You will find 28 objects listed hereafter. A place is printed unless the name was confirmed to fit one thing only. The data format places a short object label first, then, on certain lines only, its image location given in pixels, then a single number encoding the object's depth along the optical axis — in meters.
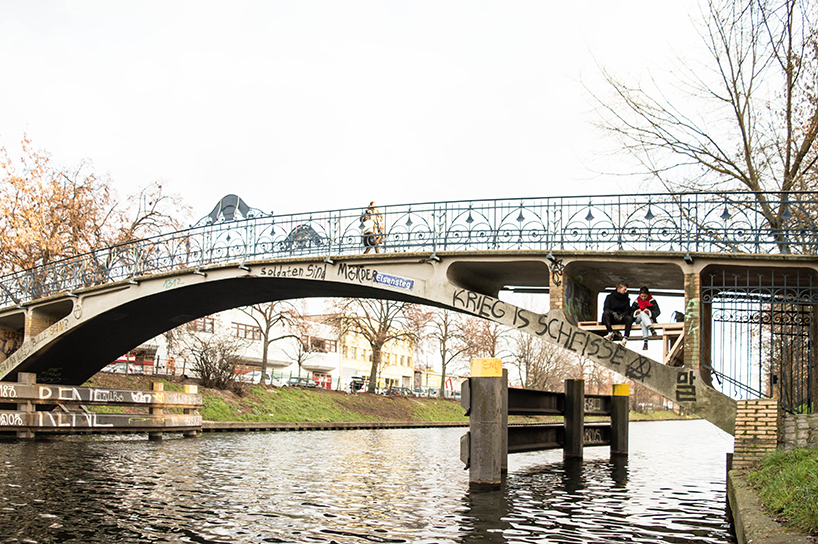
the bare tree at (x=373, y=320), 46.00
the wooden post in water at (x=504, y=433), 13.66
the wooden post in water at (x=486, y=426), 12.80
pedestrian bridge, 13.52
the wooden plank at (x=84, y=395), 20.64
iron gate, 12.68
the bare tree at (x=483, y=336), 51.84
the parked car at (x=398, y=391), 52.39
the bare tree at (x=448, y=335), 52.06
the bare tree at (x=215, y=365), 34.94
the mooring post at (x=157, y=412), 24.12
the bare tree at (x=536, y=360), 53.25
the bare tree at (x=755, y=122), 15.94
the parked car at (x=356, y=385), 49.31
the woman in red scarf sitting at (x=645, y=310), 14.30
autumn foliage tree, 28.95
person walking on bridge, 17.22
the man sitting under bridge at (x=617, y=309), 14.45
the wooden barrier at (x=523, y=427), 12.86
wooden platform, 14.05
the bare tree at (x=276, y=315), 42.03
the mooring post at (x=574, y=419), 19.23
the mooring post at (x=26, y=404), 20.94
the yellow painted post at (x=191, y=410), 25.59
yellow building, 79.19
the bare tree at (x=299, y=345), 43.19
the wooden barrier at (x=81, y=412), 20.67
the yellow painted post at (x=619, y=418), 21.91
